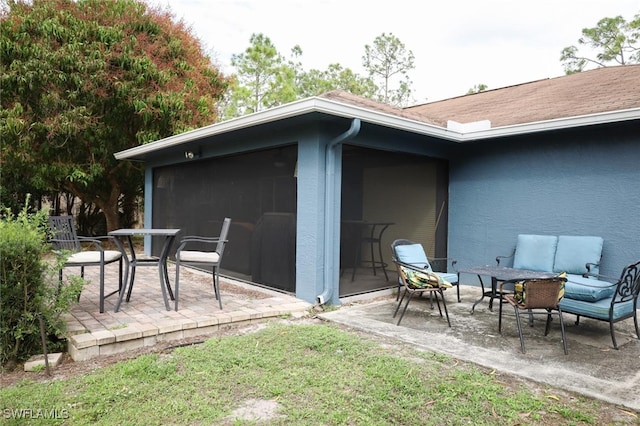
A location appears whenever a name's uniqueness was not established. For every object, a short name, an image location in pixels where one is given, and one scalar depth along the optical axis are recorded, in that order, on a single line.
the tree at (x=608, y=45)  19.77
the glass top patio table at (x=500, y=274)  4.03
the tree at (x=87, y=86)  8.14
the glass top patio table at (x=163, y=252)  4.14
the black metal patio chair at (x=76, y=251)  3.94
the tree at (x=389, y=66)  26.70
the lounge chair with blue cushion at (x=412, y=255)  4.76
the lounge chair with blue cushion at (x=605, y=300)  3.54
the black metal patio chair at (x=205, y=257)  4.21
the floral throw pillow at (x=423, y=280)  4.25
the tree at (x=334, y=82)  26.93
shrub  2.99
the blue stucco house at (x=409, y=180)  4.81
